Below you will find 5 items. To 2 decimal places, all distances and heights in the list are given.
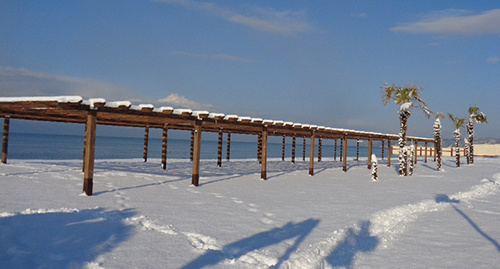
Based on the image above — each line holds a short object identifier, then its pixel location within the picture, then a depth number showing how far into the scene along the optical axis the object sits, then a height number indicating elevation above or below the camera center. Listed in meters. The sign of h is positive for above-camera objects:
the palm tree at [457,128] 29.80 +1.93
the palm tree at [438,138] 23.47 +0.86
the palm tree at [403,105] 19.55 +2.32
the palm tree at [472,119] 32.06 +2.89
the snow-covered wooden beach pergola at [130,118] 9.74 +0.81
